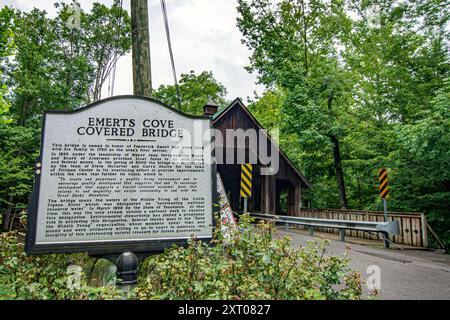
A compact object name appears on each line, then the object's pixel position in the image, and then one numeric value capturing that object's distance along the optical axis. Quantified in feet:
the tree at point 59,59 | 66.69
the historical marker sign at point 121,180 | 11.78
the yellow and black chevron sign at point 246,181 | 39.93
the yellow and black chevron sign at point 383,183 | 35.68
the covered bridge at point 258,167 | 53.16
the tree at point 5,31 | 29.17
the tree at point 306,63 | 60.75
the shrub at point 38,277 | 8.60
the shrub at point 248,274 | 9.32
